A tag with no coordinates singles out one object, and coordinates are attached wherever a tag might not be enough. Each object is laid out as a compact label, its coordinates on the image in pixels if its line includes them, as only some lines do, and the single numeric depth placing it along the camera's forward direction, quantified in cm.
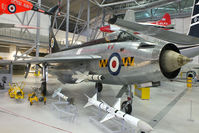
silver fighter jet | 317
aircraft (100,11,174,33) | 1864
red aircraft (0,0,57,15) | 961
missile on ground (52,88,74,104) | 443
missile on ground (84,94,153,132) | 260
